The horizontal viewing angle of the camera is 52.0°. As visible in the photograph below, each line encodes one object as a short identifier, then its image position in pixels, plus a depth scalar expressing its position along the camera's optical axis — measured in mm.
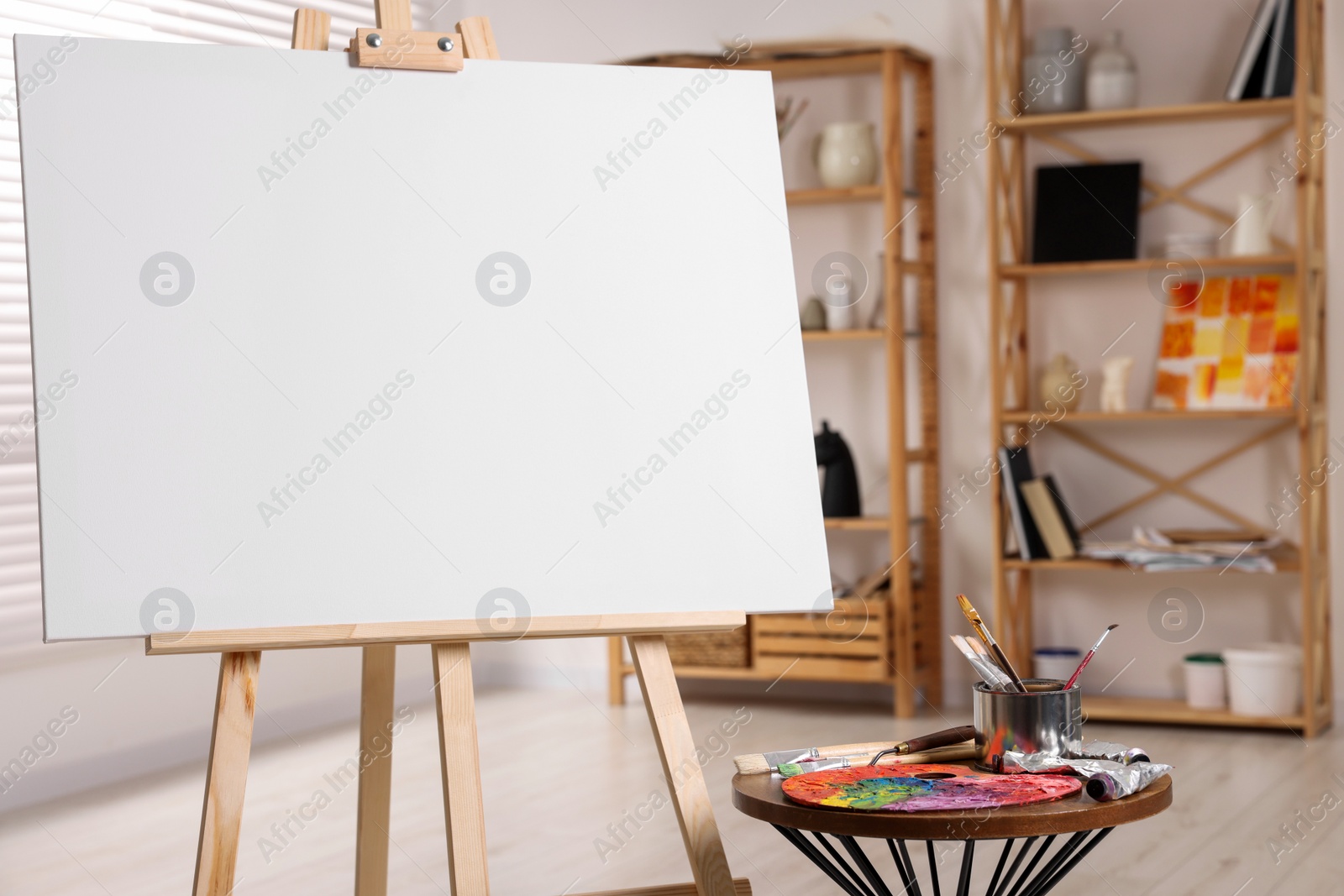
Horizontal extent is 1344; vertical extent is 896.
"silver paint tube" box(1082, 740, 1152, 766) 1488
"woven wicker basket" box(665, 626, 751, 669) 4168
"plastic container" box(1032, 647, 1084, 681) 3967
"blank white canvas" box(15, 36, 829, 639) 1570
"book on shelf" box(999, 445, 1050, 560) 3875
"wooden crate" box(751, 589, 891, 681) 4016
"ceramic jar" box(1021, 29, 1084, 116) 3885
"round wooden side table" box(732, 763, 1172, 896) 1278
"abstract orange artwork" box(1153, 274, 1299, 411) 3754
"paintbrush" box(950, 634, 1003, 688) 1545
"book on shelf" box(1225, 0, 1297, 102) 3600
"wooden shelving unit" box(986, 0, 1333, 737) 3564
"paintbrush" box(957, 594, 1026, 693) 1512
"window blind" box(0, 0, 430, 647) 3367
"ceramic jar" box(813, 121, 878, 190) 4105
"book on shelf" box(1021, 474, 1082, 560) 3867
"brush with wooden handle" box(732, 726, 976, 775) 1551
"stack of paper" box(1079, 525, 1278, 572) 3613
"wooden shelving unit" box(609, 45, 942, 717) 3980
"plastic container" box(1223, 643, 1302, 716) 3646
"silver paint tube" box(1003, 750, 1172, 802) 1338
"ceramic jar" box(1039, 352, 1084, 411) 3982
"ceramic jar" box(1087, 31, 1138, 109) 3836
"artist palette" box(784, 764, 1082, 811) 1325
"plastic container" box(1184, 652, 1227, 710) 3766
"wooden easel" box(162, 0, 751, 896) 1467
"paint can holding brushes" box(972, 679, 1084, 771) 1479
